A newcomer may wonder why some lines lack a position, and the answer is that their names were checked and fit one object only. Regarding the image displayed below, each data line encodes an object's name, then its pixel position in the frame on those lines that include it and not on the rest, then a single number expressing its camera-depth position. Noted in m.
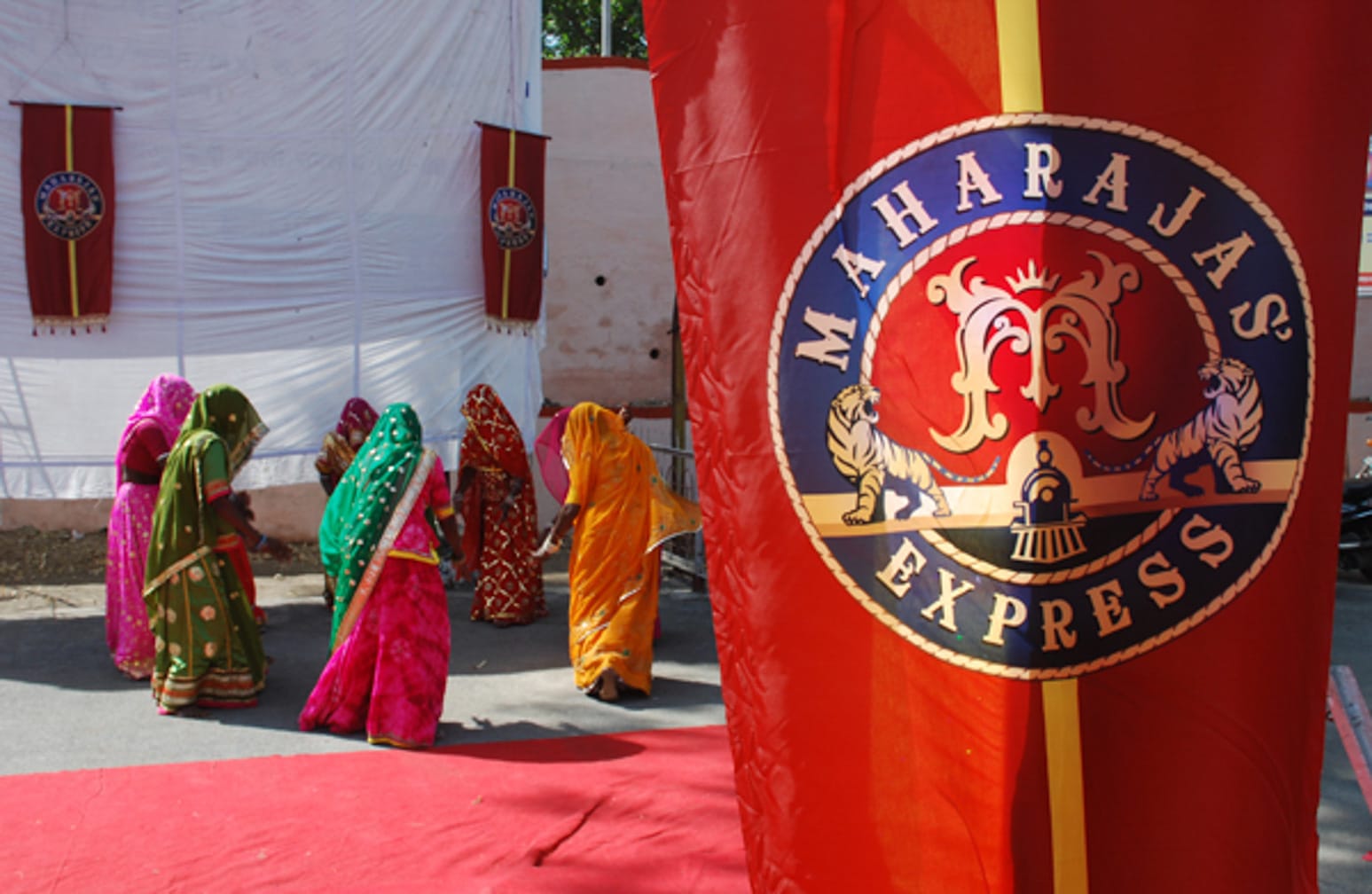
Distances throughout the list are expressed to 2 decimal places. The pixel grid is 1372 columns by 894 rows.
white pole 15.16
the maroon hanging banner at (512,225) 8.80
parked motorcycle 9.57
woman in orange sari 6.16
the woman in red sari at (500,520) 8.03
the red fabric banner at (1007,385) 1.29
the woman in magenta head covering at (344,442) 8.41
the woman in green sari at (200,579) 5.61
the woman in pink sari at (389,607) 5.18
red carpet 3.72
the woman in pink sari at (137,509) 6.24
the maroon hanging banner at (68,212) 7.69
